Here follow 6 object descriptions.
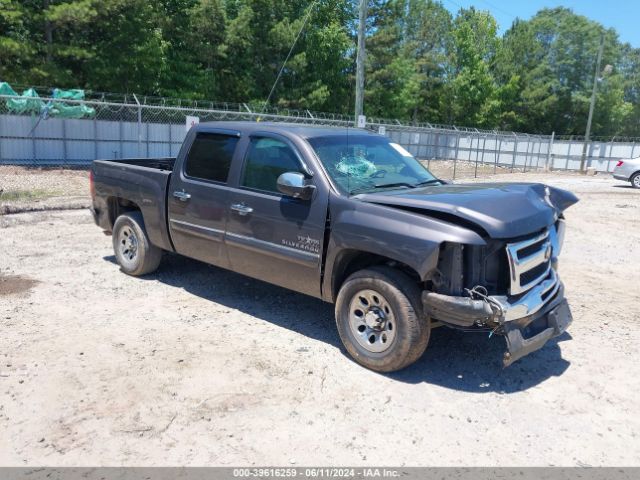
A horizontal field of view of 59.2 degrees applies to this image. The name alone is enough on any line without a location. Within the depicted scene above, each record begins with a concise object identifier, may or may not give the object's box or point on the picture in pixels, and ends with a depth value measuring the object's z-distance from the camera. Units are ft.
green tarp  62.49
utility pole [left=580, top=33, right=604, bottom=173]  110.58
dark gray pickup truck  13.29
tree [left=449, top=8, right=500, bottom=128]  187.01
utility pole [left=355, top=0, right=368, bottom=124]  58.18
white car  74.28
